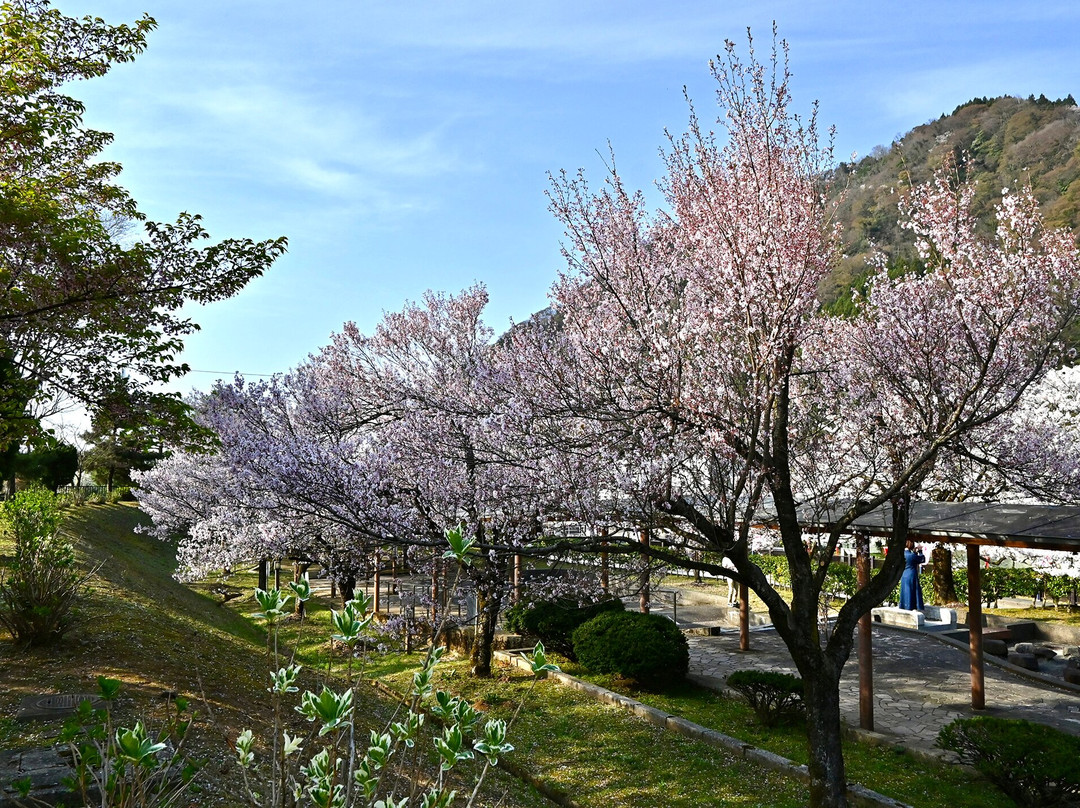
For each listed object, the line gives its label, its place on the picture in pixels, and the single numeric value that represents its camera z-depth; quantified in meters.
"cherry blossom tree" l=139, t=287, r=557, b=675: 8.43
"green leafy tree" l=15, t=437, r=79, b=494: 21.04
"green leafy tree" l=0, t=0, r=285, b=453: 7.93
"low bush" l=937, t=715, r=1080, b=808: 7.16
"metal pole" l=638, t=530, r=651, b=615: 7.50
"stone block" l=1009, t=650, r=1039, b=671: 13.17
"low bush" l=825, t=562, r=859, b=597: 20.66
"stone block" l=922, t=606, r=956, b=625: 16.64
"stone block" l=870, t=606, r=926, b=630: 16.66
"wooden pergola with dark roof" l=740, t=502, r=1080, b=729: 9.23
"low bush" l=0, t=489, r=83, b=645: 7.77
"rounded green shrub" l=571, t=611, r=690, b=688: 11.68
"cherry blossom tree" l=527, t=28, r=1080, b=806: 6.80
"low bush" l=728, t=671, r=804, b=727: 10.05
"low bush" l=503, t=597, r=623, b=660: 14.14
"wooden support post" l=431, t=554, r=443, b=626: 12.59
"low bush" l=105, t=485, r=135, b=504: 33.88
